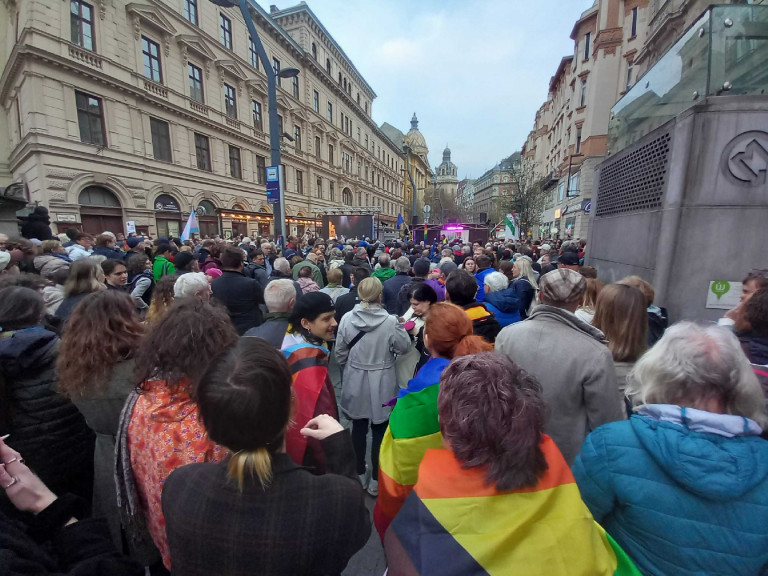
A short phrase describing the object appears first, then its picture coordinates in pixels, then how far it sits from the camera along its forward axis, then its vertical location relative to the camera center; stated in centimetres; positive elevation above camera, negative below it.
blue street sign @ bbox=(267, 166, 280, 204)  895 +129
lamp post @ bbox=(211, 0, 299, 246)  893 +281
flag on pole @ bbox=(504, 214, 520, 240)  1559 +27
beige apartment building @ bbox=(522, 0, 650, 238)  2298 +1079
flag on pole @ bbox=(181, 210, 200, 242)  959 +11
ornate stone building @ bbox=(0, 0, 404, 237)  1378 +618
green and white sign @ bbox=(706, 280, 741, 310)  436 -73
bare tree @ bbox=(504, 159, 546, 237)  2605 +269
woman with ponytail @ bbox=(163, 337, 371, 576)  101 -81
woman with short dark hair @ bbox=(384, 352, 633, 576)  93 -78
